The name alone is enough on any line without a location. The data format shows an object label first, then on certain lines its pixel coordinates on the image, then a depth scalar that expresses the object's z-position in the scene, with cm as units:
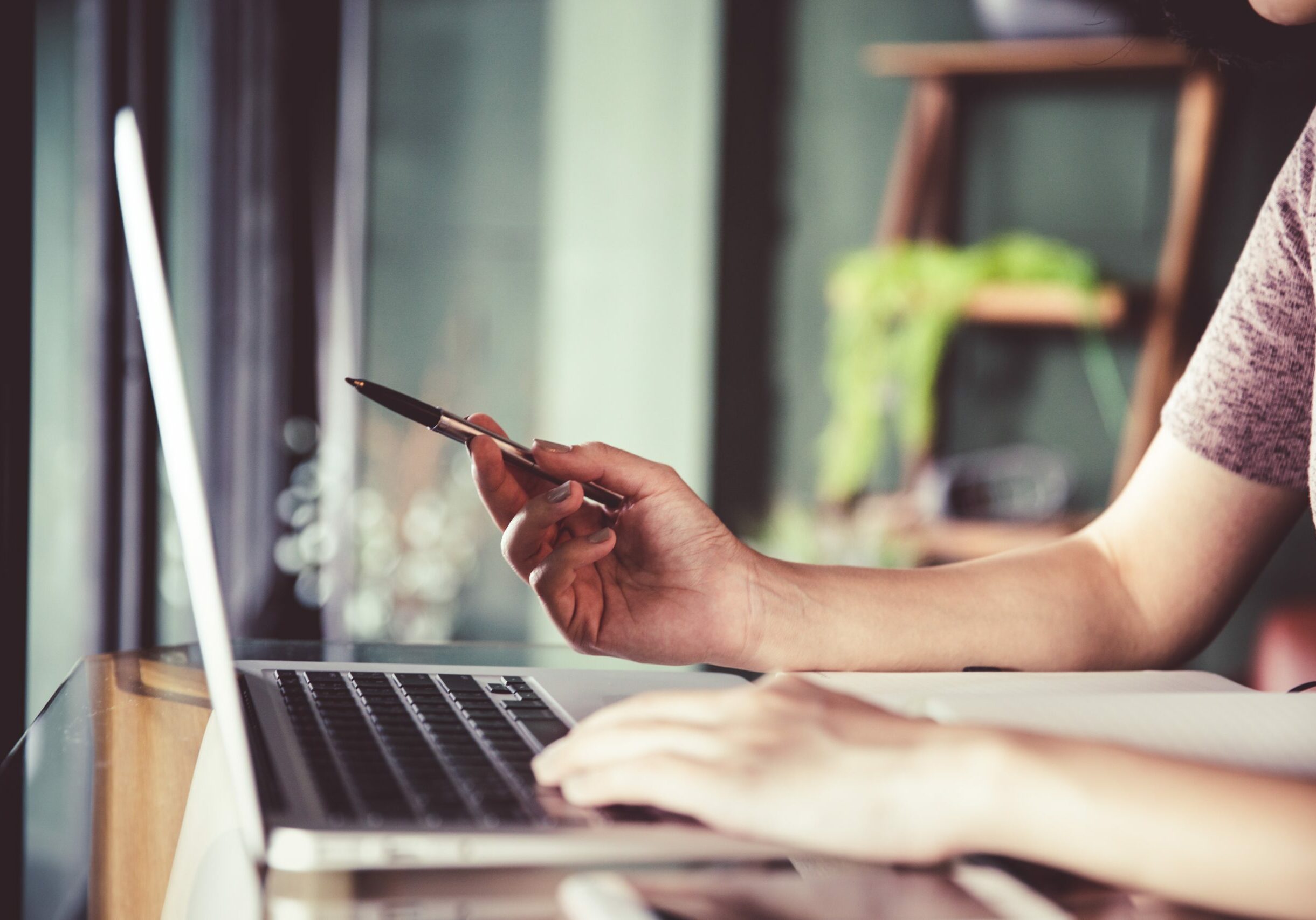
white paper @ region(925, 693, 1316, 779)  49
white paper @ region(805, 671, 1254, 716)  64
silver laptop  40
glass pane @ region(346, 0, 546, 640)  268
